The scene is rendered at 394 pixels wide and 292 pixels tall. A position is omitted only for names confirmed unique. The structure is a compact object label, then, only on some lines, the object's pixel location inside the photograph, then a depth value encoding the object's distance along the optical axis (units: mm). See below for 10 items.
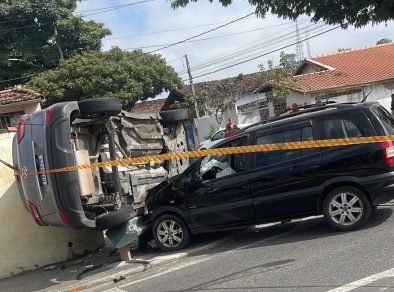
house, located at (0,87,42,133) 19578
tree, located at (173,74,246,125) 33312
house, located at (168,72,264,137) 33656
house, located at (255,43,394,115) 29172
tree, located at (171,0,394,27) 10125
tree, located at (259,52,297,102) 29312
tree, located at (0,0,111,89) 29969
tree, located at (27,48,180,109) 27781
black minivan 6766
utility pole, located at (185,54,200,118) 34681
